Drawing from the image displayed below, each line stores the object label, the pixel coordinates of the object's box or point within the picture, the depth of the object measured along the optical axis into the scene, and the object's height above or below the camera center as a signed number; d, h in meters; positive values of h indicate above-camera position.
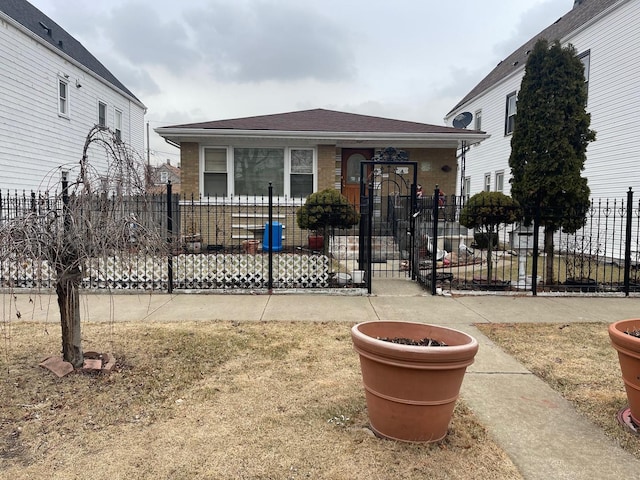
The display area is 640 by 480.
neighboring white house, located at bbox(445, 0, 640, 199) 11.67 +4.22
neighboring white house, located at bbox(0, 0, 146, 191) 12.69 +4.28
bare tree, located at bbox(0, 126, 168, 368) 3.46 -0.05
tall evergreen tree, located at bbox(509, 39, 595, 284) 8.16 +1.75
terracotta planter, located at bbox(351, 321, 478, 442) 2.69 -1.02
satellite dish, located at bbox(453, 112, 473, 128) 20.22 +5.00
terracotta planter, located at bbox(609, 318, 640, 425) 2.96 -0.95
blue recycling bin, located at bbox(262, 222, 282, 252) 11.93 -0.44
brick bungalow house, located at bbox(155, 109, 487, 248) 13.17 +2.24
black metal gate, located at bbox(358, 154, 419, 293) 9.08 +0.09
